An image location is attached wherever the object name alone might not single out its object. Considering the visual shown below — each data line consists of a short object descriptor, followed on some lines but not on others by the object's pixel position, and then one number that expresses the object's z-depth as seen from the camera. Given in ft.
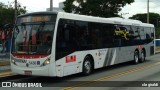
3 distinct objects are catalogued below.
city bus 44.80
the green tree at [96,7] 138.72
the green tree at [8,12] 115.05
